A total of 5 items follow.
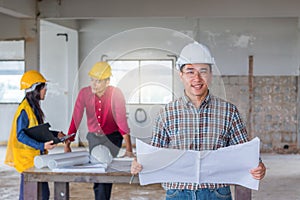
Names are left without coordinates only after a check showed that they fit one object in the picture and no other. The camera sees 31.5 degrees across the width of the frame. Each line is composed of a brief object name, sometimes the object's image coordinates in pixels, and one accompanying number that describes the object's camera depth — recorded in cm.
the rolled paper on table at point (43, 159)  317
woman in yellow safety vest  343
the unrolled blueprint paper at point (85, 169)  308
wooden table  296
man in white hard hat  208
